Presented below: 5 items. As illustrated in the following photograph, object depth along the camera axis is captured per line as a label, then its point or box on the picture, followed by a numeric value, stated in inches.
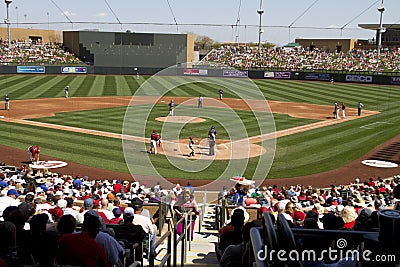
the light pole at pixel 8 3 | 3017.2
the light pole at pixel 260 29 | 3247.8
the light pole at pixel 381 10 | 2994.6
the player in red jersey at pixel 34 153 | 811.4
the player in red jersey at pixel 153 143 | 898.1
